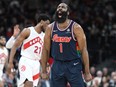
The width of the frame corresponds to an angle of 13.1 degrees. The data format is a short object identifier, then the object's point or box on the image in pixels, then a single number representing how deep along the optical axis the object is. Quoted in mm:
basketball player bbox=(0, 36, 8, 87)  13305
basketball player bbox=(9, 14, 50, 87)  10914
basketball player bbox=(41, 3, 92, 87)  8914
